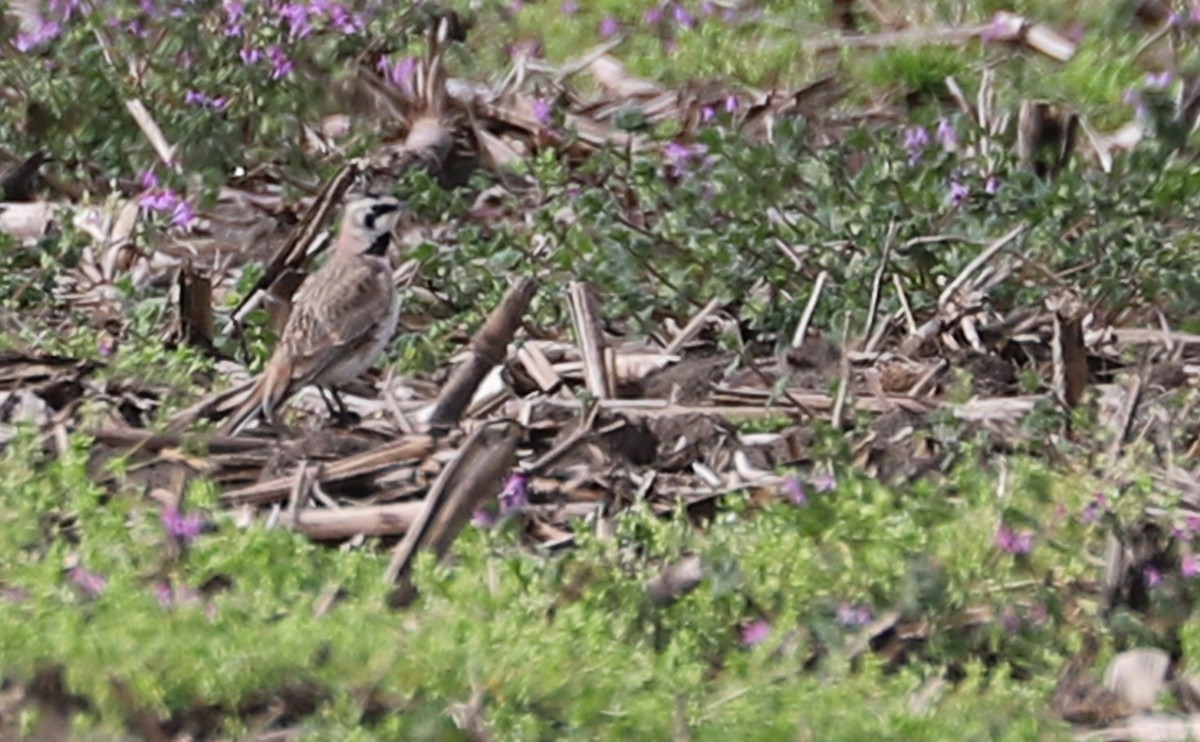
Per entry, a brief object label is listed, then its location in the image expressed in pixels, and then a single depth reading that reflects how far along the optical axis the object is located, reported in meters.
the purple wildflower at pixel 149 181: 20.52
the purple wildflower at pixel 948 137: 18.44
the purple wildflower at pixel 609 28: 24.86
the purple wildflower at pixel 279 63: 22.19
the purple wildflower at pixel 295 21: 22.61
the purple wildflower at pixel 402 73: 22.83
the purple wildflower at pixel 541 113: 21.55
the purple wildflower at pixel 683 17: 24.72
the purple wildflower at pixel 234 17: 22.28
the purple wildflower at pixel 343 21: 23.11
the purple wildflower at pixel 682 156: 17.77
